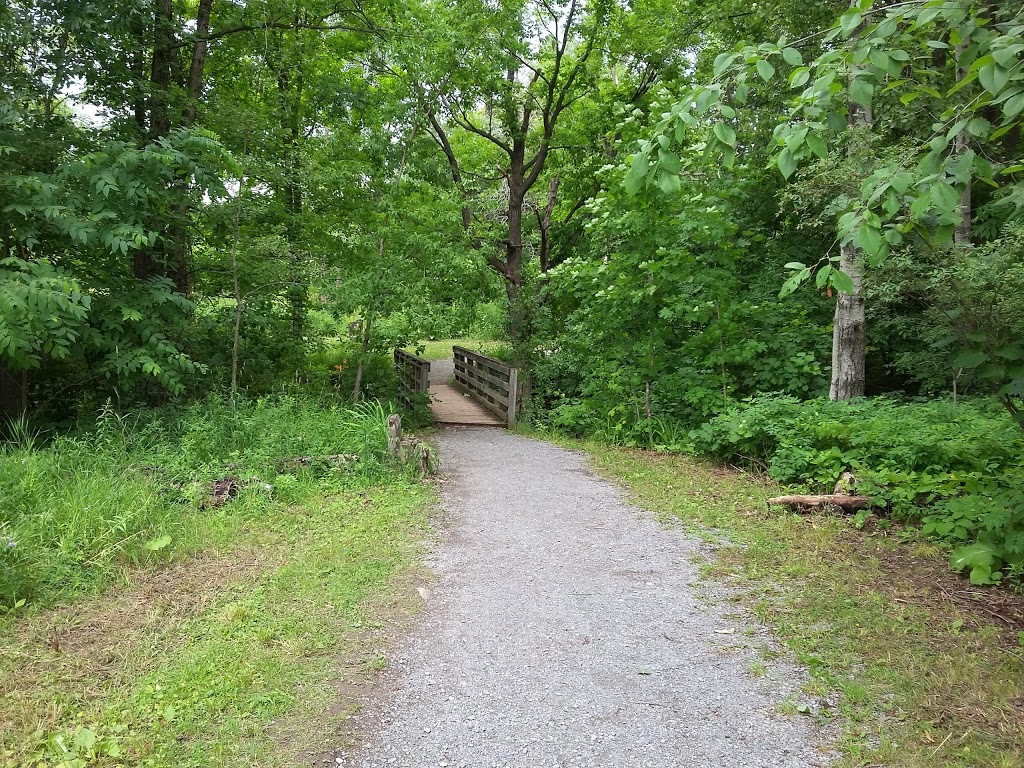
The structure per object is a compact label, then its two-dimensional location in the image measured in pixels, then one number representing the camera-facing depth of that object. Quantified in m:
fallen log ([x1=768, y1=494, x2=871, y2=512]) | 5.15
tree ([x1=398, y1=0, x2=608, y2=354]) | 10.98
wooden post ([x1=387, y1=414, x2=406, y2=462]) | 6.77
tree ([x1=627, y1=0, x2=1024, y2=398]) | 2.03
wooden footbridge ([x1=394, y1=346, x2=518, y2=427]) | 11.50
